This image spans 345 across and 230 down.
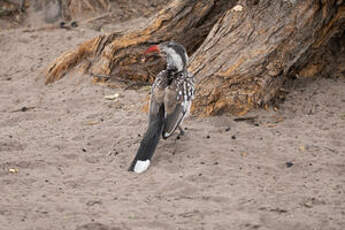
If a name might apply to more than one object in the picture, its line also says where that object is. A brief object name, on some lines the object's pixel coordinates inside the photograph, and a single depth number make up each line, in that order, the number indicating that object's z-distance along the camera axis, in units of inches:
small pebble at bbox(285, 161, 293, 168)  403.6
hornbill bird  411.5
